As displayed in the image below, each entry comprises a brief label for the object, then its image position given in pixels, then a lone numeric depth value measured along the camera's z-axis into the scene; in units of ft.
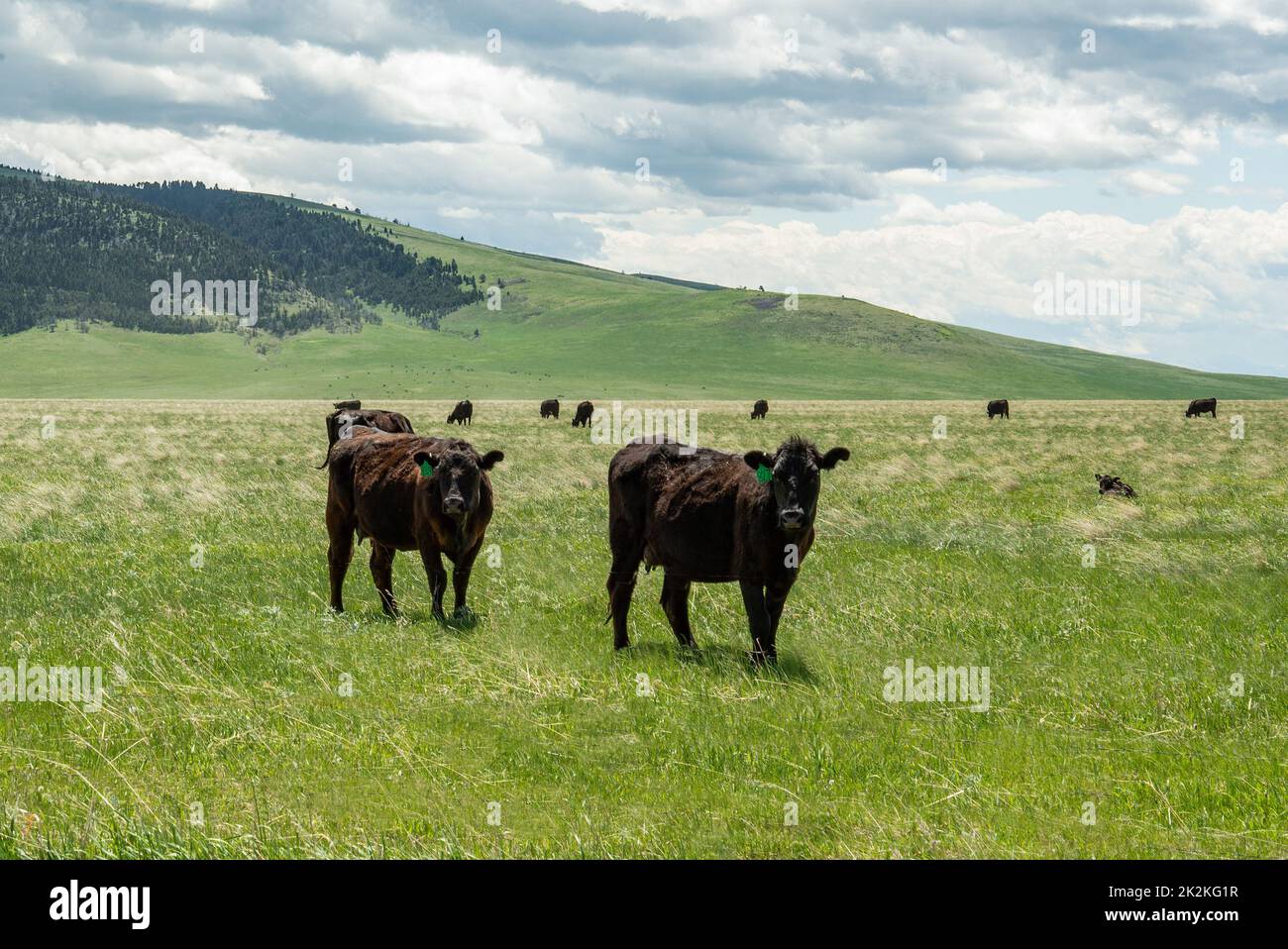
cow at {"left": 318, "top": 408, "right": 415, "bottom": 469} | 52.47
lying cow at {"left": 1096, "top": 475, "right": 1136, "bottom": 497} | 78.02
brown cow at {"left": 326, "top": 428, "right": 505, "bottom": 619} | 39.78
